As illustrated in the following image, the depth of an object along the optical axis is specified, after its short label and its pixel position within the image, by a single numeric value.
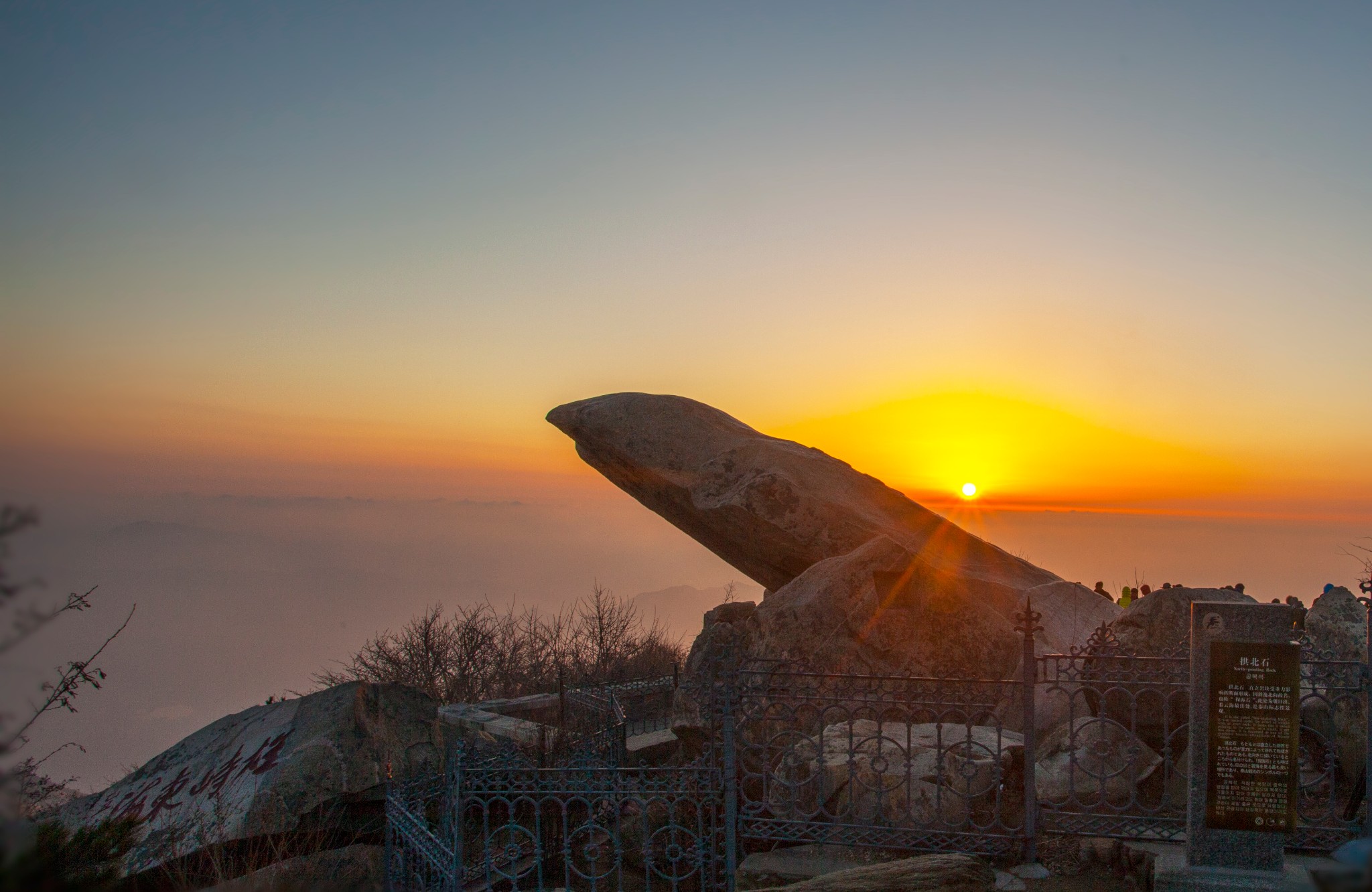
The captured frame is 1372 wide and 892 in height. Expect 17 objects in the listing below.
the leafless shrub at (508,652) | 18.64
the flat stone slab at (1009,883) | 6.21
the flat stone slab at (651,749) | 11.05
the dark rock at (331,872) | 5.73
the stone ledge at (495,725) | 11.04
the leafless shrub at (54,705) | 5.21
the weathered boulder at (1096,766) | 6.98
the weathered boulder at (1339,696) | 6.69
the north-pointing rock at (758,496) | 12.94
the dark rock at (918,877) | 5.20
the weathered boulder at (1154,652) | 6.91
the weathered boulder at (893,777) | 6.81
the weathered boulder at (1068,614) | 10.98
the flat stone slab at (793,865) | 6.58
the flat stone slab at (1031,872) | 6.48
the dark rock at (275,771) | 7.05
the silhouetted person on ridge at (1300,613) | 9.15
